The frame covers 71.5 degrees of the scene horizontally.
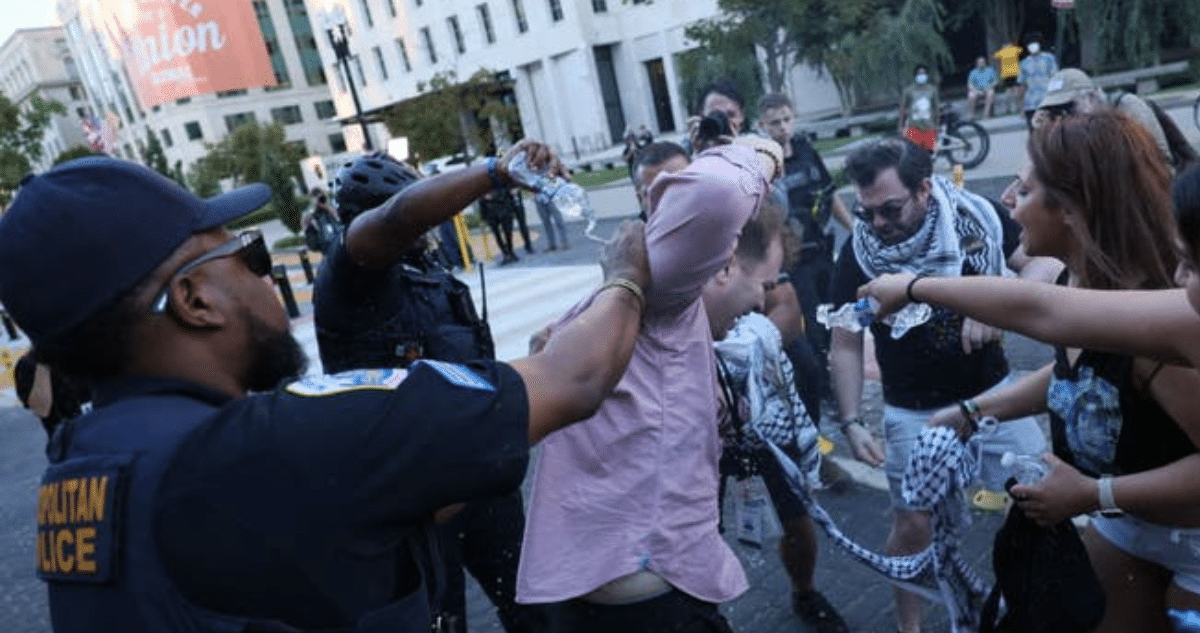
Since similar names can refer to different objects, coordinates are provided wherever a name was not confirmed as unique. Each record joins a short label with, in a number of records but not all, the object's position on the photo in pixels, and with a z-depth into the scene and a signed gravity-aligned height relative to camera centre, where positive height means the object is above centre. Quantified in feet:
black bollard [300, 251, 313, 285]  47.32 -4.74
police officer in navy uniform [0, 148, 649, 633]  3.59 -1.13
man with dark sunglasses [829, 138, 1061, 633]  9.71 -3.27
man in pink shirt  6.26 -2.89
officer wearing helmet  7.84 -1.64
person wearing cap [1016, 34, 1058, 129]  51.50 -3.48
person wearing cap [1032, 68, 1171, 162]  9.75 -1.33
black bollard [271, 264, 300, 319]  35.58 -5.02
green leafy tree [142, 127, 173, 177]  128.88 +8.59
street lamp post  55.62 +8.74
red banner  133.08 +24.67
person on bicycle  41.81 -3.99
